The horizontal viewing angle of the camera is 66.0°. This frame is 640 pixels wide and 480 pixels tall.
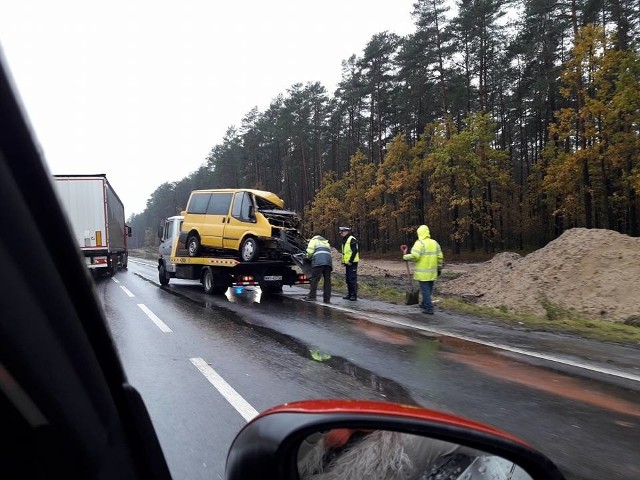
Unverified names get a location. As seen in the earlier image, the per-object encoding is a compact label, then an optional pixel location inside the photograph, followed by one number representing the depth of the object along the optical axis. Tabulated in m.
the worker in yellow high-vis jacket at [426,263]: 10.71
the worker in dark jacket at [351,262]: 13.19
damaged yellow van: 13.81
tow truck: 14.02
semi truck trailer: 19.02
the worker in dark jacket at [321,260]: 12.96
